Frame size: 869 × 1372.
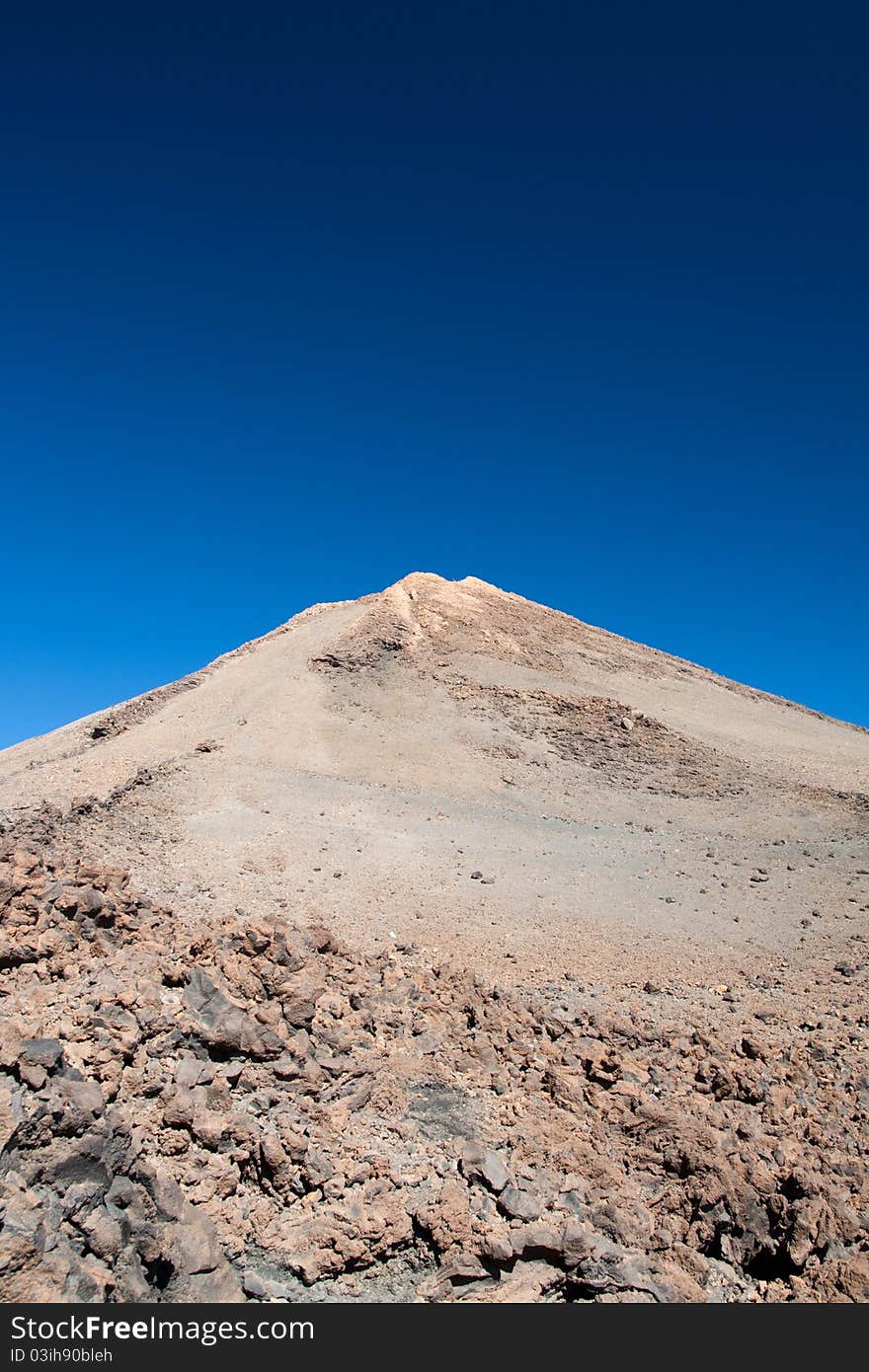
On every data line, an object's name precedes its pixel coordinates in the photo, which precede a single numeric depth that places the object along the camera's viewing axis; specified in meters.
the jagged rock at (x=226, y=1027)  6.10
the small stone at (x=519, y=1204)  5.26
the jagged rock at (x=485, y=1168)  5.48
